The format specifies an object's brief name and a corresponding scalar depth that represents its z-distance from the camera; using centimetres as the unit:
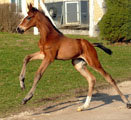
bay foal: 817
